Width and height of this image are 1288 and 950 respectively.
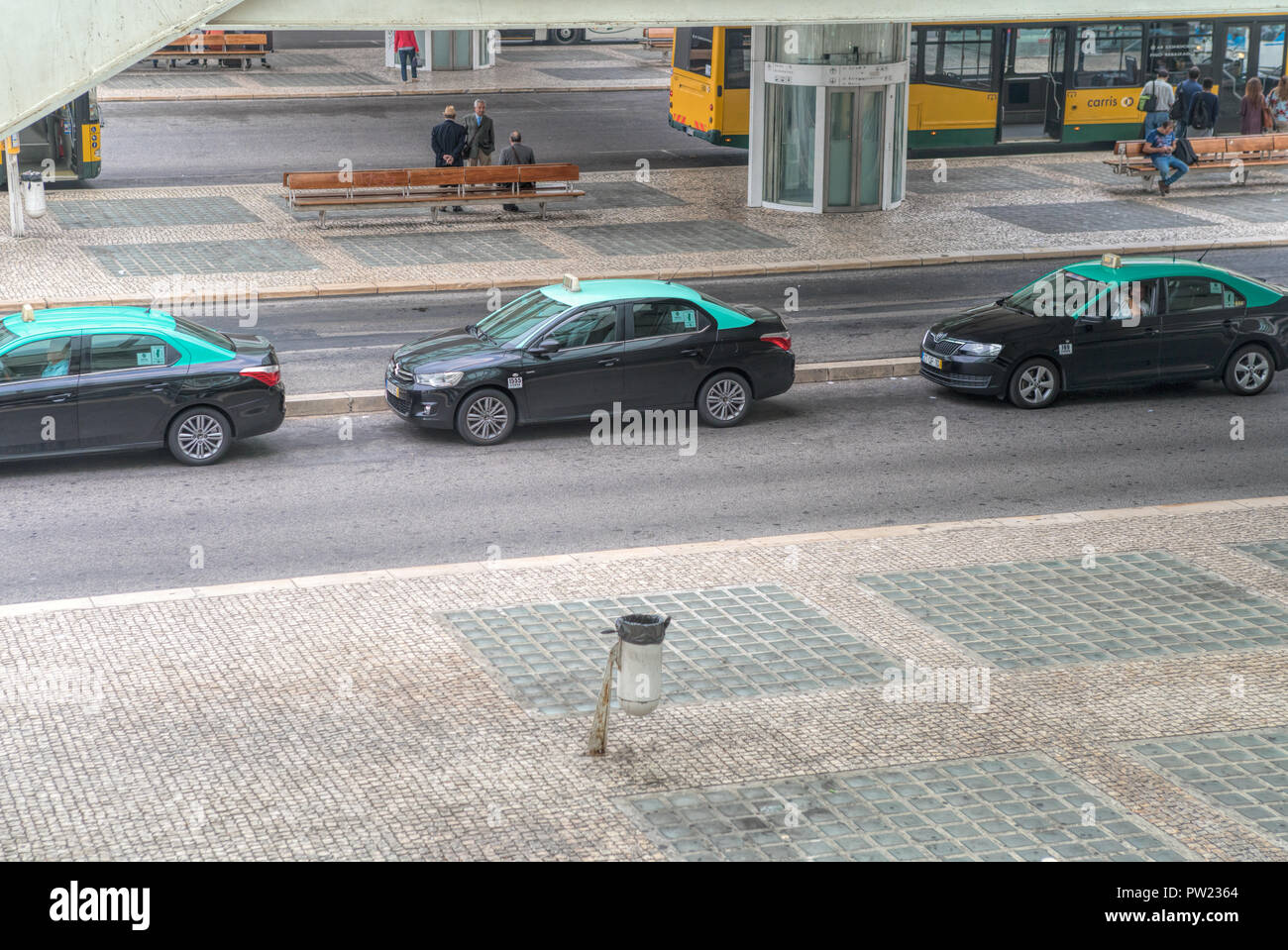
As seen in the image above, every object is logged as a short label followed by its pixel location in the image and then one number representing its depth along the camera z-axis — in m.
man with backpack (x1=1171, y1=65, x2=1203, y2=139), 34.16
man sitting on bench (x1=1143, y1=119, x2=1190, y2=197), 32.06
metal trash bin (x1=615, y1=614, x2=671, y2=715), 10.27
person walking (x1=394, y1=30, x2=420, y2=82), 44.66
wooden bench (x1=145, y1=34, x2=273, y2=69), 46.19
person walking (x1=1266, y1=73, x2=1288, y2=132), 35.81
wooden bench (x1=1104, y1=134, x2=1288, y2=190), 32.66
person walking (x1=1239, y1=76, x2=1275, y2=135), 34.75
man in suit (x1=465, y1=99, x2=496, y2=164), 30.05
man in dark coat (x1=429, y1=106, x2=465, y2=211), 29.69
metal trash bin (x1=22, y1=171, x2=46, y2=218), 27.16
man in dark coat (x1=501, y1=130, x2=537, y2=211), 29.25
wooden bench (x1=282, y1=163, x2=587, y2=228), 27.91
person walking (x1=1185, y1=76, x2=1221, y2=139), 34.28
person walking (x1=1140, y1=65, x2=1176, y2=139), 32.25
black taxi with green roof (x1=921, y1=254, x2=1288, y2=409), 19.14
